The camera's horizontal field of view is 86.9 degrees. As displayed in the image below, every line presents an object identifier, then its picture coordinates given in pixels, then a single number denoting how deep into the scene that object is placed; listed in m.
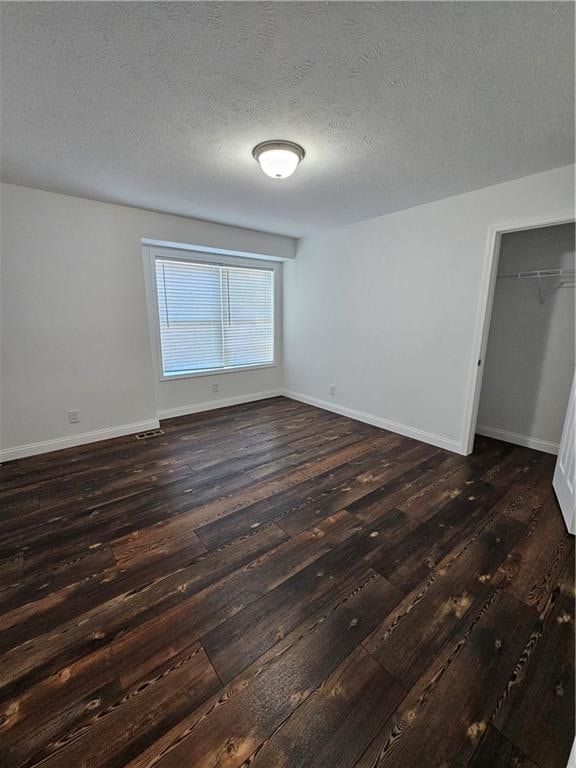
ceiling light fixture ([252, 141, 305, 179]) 1.97
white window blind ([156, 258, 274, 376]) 4.06
